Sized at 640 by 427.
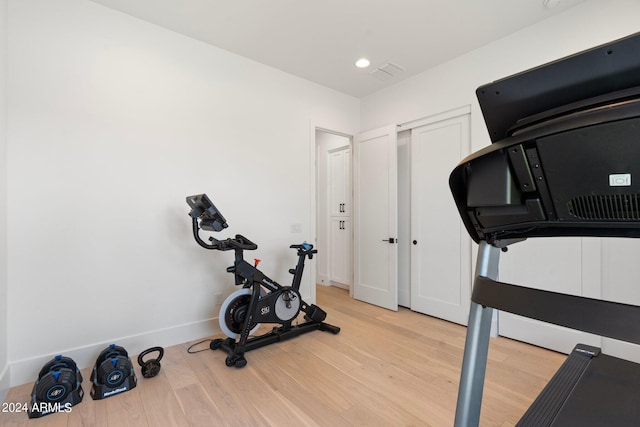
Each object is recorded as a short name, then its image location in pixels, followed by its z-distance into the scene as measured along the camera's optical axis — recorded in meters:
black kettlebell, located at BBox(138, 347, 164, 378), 2.26
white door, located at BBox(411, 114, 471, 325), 3.31
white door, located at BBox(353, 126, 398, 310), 3.86
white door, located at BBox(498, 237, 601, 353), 2.50
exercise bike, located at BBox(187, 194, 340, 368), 2.50
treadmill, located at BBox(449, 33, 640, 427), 0.55
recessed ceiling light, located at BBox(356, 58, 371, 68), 3.37
